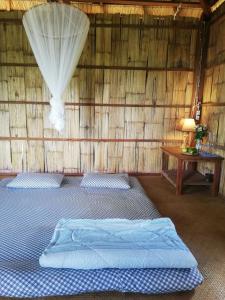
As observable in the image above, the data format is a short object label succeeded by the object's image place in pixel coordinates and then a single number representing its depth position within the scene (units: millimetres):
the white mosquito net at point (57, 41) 2330
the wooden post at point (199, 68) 3637
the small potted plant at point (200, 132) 3289
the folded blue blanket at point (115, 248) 1275
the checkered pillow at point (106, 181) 2729
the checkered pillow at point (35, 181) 2663
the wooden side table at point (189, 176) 3086
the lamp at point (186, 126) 3420
